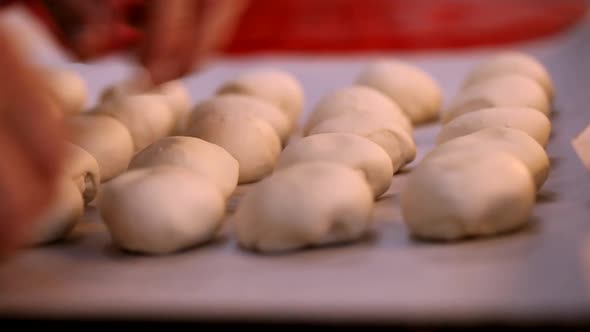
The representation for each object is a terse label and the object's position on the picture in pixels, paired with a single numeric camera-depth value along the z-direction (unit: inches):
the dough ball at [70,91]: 34.2
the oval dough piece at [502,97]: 31.3
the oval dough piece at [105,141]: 29.9
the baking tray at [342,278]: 22.8
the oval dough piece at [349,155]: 27.4
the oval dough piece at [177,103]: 32.8
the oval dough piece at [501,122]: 29.1
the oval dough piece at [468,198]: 25.1
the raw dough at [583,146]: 28.8
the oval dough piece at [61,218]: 26.0
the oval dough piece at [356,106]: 31.0
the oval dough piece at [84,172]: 27.6
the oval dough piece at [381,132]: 29.2
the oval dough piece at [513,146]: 27.0
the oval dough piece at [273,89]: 33.8
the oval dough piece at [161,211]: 25.4
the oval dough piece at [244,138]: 29.5
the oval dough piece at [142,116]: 31.8
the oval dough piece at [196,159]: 27.6
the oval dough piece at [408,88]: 33.5
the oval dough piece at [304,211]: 25.1
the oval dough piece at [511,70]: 33.7
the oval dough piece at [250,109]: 31.1
